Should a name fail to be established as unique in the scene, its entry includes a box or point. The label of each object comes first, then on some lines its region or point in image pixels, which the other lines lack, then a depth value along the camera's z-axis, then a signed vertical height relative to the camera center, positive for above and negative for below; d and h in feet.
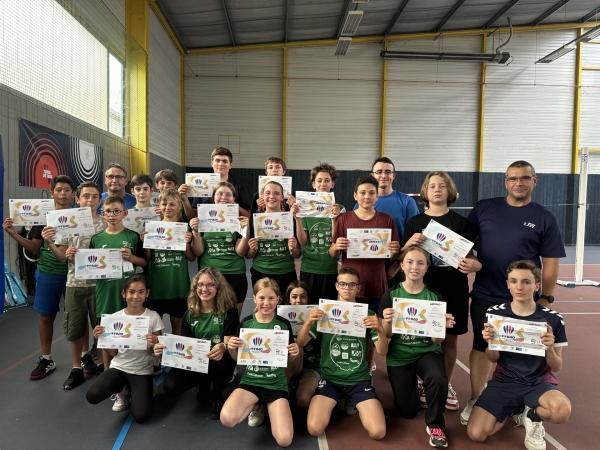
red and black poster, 20.18 +3.22
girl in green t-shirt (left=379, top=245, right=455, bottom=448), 9.97 -3.67
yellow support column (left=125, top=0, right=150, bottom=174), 33.01 +11.62
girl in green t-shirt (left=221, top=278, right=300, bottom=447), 9.15 -4.56
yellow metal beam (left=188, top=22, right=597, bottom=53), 45.06 +22.04
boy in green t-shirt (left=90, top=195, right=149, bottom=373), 11.55 -1.20
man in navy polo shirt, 9.96 -0.75
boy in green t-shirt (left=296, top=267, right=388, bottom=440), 9.30 -4.24
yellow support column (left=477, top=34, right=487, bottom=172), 46.70 +14.19
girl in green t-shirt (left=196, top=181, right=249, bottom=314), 12.23 -1.28
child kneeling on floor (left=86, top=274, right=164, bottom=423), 9.92 -4.49
